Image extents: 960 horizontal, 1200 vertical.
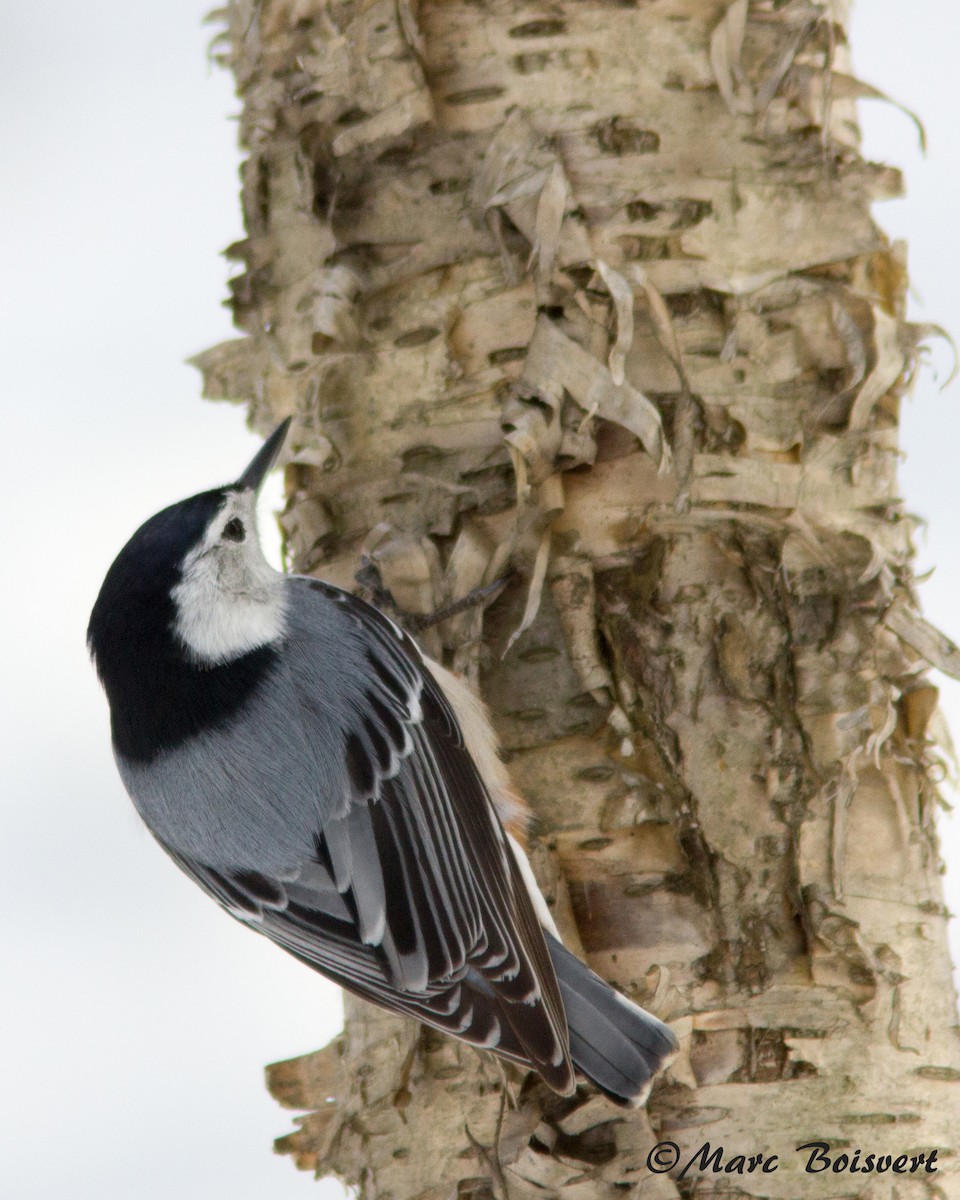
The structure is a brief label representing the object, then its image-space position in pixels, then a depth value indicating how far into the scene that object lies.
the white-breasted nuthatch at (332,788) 4.21
